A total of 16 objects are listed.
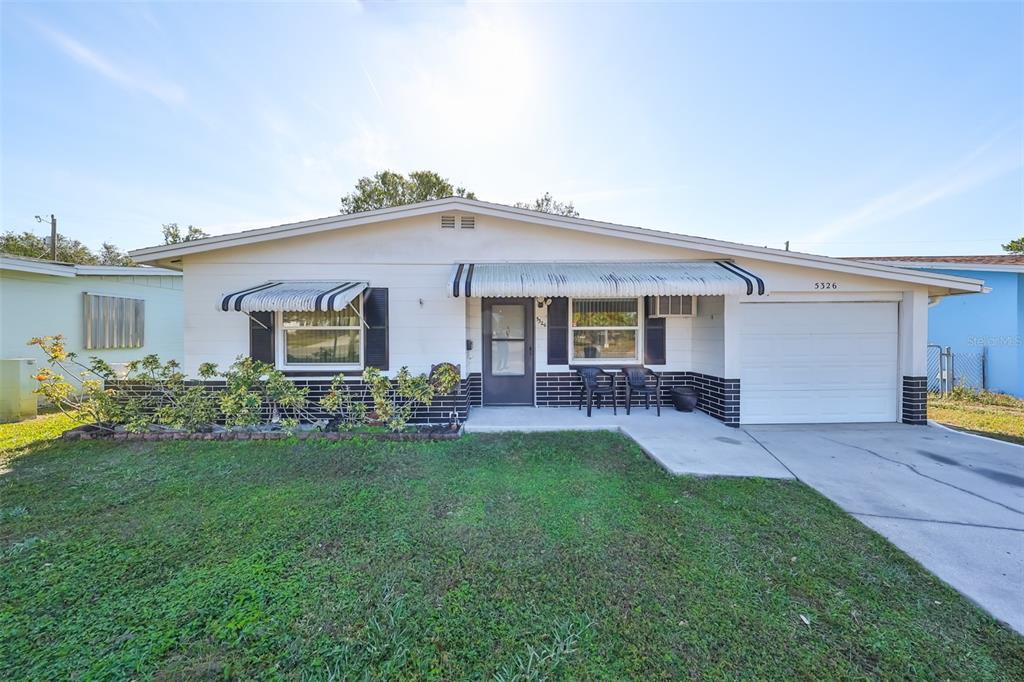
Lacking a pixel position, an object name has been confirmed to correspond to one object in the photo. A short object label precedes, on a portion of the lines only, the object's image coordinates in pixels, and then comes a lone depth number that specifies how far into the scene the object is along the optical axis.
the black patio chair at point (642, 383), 8.16
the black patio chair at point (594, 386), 8.15
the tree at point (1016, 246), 27.91
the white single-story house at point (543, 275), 7.54
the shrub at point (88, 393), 6.91
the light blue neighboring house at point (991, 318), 12.55
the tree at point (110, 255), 36.56
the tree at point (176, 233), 37.97
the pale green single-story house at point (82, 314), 8.93
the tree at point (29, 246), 28.03
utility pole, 21.48
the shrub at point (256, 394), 6.79
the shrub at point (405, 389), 6.94
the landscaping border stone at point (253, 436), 6.73
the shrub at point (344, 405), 7.01
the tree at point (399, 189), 25.62
